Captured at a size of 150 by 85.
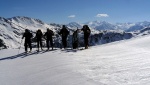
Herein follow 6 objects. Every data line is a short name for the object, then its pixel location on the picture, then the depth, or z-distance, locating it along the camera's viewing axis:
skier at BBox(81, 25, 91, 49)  16.00
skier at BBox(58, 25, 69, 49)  17.37
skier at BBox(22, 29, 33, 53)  16.97
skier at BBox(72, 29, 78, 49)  17.64
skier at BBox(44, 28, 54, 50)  17.23
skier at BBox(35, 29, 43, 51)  17.57
